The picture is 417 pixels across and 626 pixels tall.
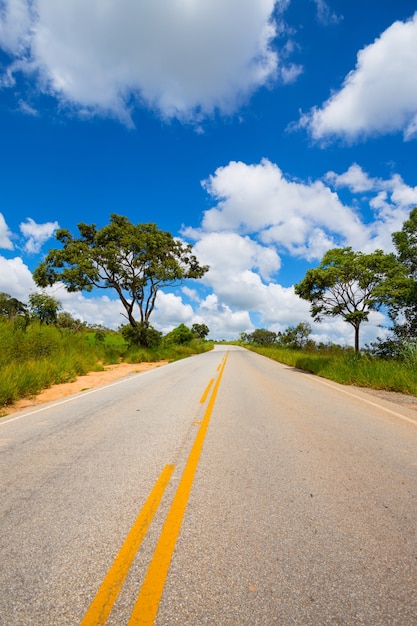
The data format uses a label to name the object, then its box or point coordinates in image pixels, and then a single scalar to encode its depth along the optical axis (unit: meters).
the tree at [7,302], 35.46
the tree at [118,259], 23.77
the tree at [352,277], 17.11
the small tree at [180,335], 46.72
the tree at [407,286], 16.27
